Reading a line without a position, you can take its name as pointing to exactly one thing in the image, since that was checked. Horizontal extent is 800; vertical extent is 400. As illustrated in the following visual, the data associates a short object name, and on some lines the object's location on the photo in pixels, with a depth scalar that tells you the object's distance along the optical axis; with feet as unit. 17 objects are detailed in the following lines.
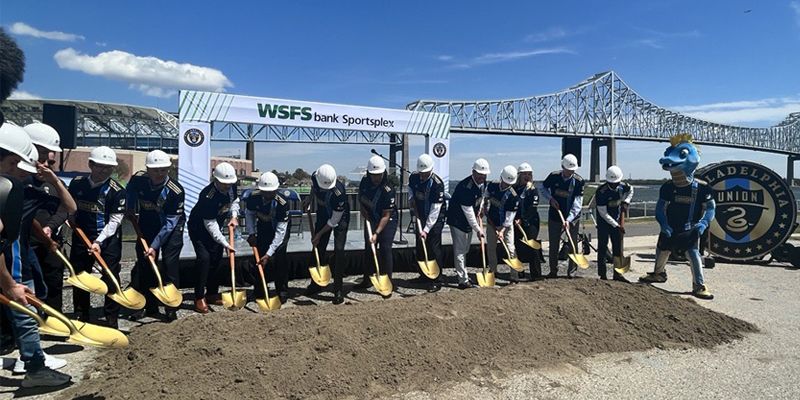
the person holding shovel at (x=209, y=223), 16.63
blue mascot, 22.00
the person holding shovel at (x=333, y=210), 18.65
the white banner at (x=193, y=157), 25.66
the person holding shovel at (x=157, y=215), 15.57
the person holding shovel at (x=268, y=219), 17.80
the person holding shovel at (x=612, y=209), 22.80
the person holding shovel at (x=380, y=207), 19.71
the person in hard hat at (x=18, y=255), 8.32
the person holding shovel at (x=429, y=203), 20.99
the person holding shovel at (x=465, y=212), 21.20
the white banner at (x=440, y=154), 33.73
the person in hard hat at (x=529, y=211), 23.32
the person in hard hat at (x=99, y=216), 14.57
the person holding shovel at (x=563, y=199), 23.24
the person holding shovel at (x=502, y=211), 22.22
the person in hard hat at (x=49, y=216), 13.03
